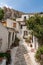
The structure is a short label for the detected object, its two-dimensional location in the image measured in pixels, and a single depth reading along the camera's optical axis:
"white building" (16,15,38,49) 10.11
